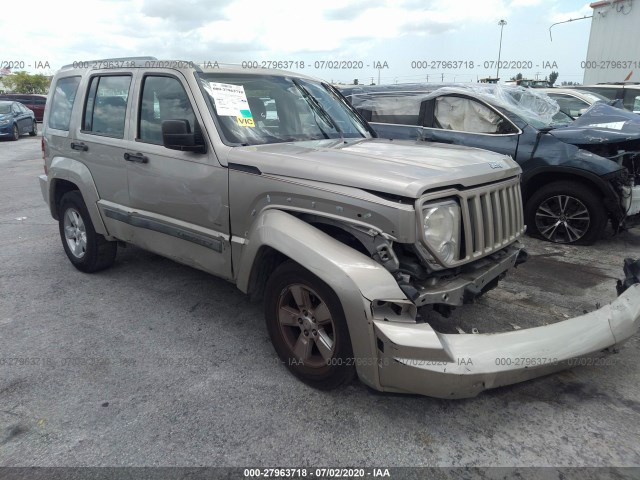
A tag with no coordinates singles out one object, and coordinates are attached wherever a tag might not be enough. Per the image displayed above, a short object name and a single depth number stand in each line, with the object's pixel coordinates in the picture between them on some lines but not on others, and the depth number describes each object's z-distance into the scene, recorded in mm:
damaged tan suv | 2502
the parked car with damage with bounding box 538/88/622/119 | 10484
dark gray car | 5629
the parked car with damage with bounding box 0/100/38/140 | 17455
